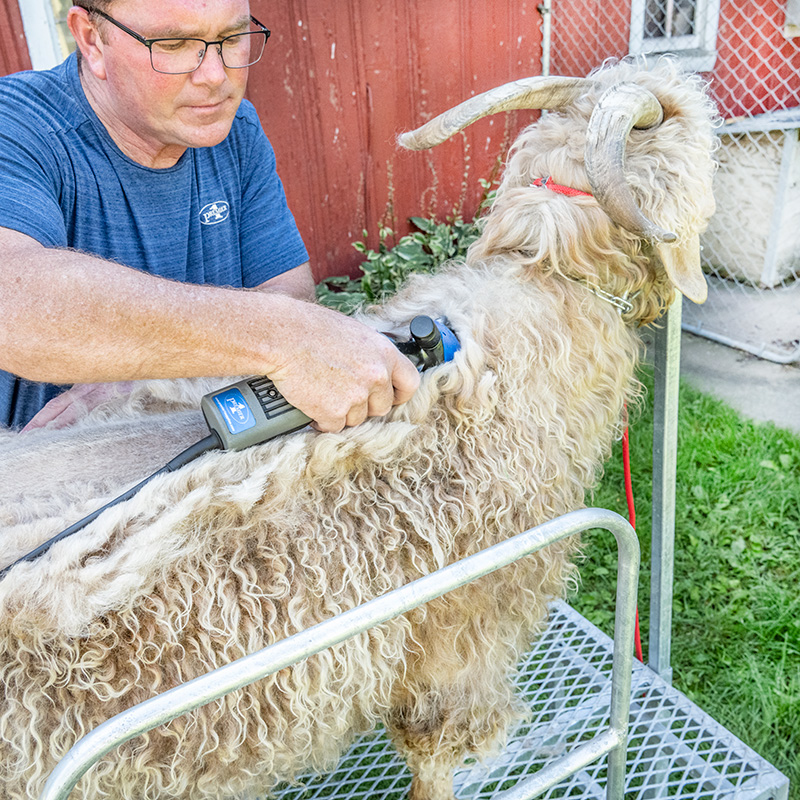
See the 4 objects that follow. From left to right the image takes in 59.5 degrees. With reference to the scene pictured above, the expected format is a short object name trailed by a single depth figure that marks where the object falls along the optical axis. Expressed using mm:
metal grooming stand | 1515
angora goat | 1264
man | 1256
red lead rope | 2132
